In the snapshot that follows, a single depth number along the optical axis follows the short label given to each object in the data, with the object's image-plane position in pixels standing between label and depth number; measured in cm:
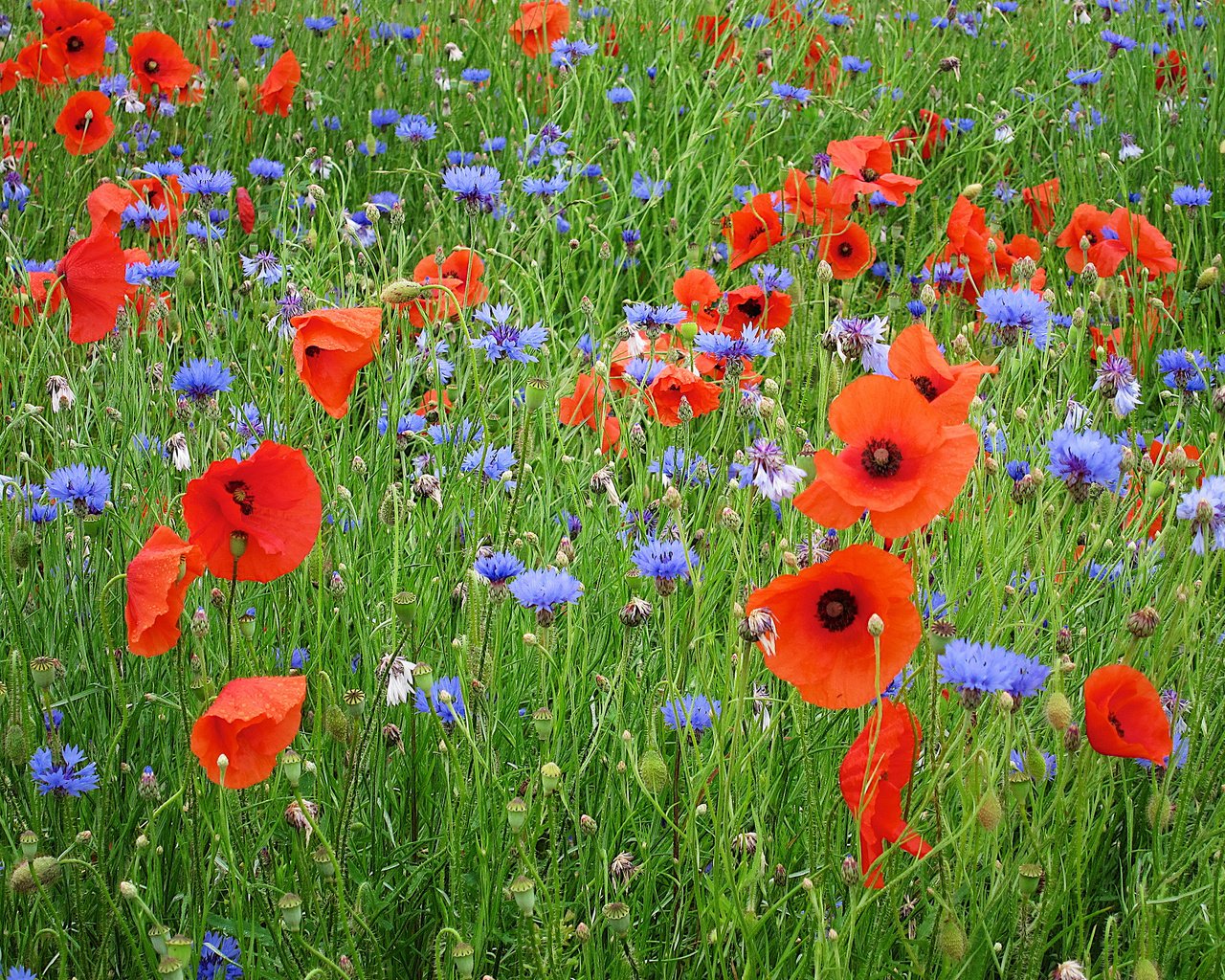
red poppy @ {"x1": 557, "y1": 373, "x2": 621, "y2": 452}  223
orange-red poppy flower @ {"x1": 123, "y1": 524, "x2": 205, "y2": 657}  182
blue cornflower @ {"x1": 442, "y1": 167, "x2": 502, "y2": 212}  234
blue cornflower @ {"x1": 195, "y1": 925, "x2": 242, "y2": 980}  187
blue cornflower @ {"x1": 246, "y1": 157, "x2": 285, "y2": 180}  276
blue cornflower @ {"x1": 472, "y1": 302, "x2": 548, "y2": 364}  215
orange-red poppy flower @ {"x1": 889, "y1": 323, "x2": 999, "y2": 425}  190
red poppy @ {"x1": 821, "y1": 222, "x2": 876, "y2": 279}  250
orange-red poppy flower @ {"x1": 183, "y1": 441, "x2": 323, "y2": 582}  185
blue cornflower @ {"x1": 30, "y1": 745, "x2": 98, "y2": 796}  187
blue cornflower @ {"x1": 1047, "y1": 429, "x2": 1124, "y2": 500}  189
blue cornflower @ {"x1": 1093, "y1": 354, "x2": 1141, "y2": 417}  212
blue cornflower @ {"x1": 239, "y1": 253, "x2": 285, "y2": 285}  239
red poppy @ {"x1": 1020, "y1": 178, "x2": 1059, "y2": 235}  303
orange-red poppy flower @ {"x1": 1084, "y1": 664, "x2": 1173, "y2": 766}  180
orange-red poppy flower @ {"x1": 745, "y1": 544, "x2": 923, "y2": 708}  183
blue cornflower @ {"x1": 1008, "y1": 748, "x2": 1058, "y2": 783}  183
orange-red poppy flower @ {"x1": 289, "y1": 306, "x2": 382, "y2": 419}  193
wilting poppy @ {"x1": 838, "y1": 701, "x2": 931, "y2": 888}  184
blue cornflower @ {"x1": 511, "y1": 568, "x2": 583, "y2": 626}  185
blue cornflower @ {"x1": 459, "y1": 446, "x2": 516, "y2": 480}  214
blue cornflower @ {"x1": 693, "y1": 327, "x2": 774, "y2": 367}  215
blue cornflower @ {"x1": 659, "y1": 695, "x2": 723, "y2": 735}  192
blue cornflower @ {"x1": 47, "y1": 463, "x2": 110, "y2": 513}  194
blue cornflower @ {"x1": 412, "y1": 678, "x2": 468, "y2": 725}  189
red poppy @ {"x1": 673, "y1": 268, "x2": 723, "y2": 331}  236
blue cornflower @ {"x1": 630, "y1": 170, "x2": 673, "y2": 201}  271
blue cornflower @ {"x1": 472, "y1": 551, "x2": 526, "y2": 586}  188
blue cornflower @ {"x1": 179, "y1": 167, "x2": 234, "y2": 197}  246
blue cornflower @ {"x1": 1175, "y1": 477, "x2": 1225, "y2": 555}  185
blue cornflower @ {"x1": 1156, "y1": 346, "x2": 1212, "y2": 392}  230
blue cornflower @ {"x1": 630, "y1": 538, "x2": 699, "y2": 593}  190
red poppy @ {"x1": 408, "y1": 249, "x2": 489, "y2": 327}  234
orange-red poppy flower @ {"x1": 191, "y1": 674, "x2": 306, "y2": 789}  178
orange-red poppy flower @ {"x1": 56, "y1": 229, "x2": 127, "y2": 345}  214
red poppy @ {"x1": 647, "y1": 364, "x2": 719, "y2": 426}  218
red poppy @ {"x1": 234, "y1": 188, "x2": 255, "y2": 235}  284
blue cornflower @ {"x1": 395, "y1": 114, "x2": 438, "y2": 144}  293
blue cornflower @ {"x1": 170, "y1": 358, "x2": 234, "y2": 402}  204
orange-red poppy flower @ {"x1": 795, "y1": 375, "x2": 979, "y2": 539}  181
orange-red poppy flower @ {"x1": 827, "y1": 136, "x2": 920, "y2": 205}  248
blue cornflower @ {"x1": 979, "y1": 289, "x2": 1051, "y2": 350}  212
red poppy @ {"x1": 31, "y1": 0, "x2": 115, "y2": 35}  289
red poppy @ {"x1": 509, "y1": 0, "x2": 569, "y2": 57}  337
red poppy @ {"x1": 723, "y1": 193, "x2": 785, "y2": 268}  248
